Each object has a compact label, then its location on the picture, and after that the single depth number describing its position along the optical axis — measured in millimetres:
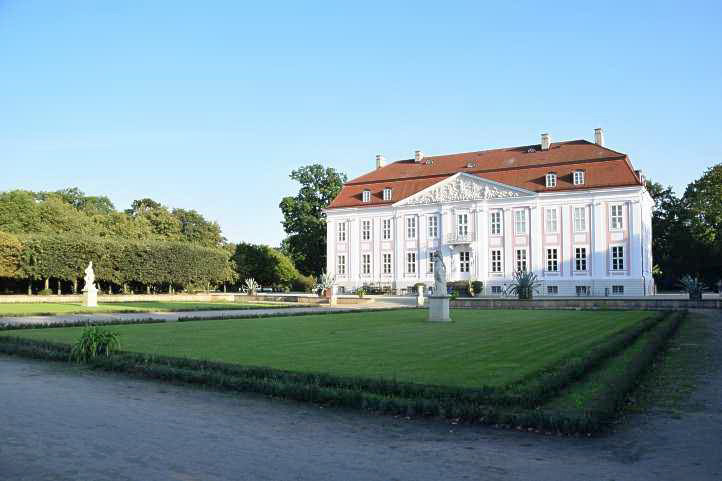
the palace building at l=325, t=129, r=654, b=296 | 53062
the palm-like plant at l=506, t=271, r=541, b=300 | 39625
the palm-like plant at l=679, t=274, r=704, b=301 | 35062
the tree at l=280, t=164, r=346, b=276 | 72812
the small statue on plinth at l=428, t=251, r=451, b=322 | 24531
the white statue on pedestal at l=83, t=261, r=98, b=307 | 35566
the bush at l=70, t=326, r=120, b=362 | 13680
